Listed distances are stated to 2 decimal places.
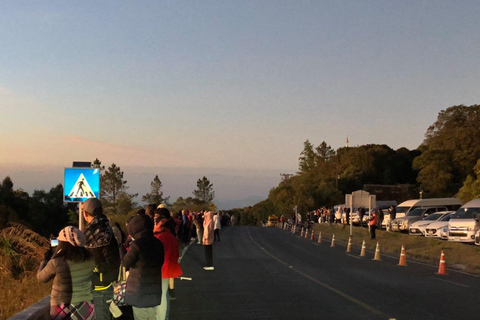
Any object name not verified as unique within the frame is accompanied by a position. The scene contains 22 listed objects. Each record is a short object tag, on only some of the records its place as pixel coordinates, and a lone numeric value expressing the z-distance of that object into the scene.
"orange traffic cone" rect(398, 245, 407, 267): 24.31
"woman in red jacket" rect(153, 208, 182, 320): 9.76
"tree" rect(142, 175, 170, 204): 139.81
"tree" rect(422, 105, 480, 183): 96.06
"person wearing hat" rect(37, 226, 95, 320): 6.88
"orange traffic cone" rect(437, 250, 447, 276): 21.03
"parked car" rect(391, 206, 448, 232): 44.56
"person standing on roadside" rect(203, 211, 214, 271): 20.66
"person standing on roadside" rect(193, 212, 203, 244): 38.97
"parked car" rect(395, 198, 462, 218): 50.69
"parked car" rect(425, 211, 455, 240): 36.34
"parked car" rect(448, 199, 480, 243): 31.59
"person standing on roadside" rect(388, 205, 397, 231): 45.78
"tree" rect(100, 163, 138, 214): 113.21
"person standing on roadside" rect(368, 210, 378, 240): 37.88
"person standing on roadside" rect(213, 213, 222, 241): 35.22
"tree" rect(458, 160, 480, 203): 62.00
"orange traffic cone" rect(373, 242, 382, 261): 26.87
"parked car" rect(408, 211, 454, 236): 39.62
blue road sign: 16.25
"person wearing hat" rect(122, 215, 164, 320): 7.96
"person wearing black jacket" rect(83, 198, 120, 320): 7.90
